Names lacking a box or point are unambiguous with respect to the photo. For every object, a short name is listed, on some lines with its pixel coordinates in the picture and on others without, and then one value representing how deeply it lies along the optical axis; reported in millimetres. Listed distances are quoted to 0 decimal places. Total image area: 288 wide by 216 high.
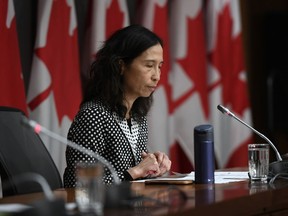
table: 3820
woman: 6062
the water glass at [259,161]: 5566
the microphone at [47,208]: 3229
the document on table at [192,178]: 5453
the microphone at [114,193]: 3621
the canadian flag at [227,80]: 11062
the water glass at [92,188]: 3533
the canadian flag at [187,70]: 10656
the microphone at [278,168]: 5758
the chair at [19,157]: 5535
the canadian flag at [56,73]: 8430
